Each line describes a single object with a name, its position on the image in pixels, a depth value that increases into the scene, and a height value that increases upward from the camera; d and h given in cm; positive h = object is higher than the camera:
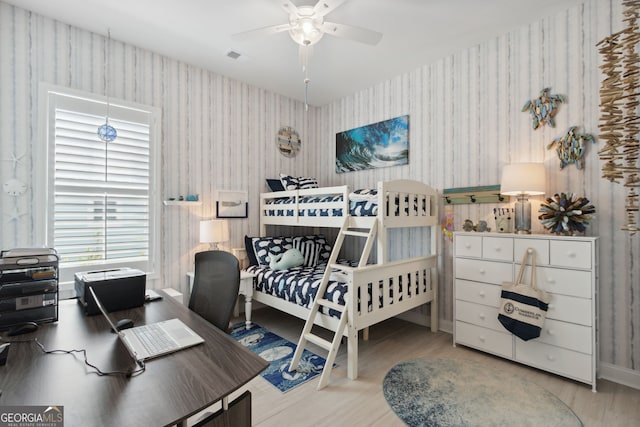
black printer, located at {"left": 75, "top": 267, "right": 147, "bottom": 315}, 147 -39
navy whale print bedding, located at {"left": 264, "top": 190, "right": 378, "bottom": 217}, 260 +7
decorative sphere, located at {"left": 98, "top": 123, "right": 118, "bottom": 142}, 260 +71
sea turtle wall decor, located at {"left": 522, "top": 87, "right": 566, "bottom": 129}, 238 +87
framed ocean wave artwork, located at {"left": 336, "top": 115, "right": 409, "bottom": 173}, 339 +85
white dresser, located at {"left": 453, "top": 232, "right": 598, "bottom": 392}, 203 -62
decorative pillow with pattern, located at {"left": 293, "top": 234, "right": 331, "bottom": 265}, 368 -38
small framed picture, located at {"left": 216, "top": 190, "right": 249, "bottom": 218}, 340 +12
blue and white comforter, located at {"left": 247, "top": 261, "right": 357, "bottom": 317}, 243 -64
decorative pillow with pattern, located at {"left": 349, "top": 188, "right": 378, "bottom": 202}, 259 +17
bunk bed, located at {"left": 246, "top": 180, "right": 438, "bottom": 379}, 234 -49
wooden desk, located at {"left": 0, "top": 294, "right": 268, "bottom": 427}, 75 -49
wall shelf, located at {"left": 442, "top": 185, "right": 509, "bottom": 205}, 267 +19
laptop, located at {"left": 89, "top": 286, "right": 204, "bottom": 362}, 104 -48
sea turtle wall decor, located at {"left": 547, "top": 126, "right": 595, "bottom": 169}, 225 +52
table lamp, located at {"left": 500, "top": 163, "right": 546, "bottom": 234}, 225 +23
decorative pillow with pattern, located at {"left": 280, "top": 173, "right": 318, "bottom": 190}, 361 +39
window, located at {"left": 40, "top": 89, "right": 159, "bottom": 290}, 246 +26
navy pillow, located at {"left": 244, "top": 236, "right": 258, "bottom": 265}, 345 -43
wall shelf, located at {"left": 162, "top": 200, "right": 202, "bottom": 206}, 297 +12
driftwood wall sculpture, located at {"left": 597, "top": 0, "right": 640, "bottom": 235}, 184 +67
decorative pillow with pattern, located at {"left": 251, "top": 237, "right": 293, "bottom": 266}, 336 -37
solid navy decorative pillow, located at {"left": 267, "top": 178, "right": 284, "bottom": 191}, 376 +37
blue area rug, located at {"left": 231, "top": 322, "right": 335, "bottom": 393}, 214 -117
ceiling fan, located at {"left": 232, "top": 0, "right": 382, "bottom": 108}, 194 +128
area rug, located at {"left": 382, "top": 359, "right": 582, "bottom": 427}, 172 -118
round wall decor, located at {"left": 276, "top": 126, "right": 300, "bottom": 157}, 397 +99
